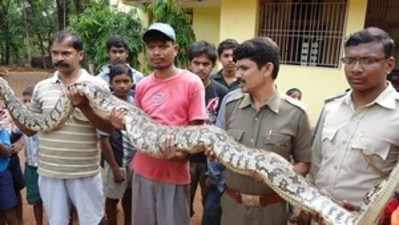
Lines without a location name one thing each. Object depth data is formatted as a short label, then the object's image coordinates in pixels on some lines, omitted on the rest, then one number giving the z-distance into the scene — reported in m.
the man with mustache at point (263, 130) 2.94
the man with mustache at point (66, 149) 3.63
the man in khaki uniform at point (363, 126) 2.53
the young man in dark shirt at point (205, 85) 4.82
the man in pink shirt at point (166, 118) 3.43
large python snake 2.35
